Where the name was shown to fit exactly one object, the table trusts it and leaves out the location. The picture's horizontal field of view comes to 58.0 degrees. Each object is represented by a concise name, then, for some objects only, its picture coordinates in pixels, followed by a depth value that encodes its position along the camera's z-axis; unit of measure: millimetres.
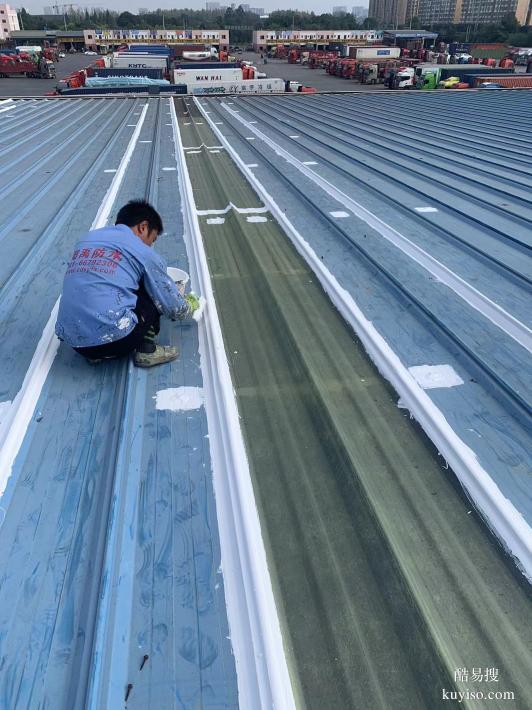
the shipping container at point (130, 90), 18469
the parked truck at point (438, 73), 26828
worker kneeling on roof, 2381
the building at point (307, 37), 80188
